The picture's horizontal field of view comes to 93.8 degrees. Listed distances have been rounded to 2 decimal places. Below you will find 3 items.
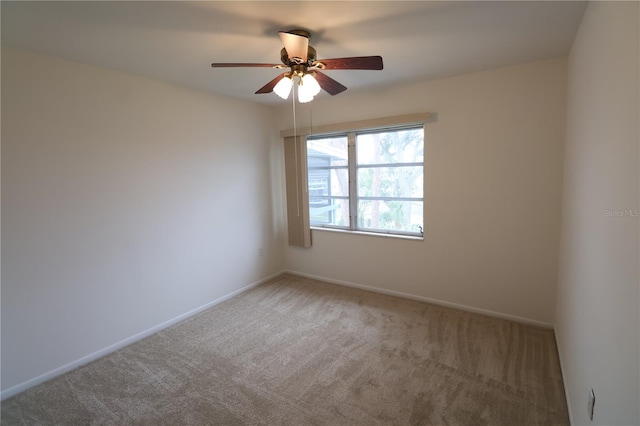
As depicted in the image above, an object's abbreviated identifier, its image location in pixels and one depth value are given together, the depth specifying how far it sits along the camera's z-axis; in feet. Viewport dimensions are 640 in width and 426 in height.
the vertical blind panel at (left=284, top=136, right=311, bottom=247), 13.20
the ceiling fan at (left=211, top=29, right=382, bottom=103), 5.77
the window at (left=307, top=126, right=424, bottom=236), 11.12
